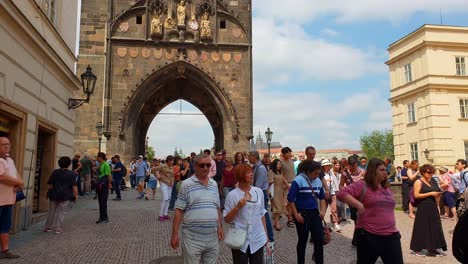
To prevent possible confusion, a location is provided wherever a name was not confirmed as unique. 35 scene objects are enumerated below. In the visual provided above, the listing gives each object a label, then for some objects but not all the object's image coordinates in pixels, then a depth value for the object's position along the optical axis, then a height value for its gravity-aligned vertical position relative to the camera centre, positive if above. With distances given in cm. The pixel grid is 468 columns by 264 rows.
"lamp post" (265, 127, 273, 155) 2314 +200
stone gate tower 2355 +676
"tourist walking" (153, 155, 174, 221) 990 -35
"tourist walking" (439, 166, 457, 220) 1069 -76
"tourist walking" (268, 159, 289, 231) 891 -55
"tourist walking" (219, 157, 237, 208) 934 -27
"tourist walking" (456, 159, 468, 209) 889 -13
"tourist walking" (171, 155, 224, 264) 373 -49
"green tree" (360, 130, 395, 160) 7556 +468
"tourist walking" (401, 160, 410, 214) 1244 -71
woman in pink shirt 377 -47
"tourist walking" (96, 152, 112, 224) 942 -47
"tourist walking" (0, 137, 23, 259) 580 -38
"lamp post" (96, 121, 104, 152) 2147 +218
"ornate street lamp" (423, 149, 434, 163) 2486 +89
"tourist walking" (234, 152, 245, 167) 920 +23
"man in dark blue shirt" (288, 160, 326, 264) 504 -52
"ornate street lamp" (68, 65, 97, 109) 1141 +252
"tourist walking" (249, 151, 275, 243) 818 -19
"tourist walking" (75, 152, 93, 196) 1559 -13
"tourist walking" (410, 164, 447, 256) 643 -94
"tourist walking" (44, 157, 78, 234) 816 -51
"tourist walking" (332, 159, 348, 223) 1028 -114
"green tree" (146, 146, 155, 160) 10976 +494
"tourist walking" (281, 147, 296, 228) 886 +0
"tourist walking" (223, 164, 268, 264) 396 -50
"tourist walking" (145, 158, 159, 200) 1529 -61
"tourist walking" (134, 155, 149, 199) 1579 -26
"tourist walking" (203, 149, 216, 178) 993 +2
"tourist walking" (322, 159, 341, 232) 903 -46
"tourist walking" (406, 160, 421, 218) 1062 -9
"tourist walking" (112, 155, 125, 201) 1473 -28
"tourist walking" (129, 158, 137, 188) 1987 -50
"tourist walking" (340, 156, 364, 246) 796 -13
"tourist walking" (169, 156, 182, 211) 1108 -12
